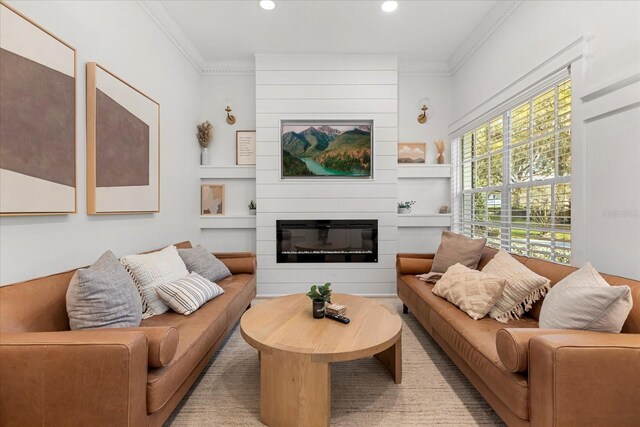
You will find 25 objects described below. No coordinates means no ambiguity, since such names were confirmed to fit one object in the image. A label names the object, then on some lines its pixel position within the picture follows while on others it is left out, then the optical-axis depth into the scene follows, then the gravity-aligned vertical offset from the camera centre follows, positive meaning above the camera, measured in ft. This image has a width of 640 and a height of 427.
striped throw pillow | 6.86 -1.92
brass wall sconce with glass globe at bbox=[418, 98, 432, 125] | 13.83 +4.49
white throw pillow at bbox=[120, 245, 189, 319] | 6.85 -1.51
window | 7.62 +1.00
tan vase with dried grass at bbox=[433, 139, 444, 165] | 13.67 +2.67
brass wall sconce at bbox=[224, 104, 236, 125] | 13.61 +4.13
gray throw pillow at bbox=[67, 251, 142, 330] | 4.95 -1.50
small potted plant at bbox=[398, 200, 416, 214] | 13.55 +0.15
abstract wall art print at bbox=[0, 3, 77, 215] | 4.93 +1.61
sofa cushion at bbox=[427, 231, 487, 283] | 9.21 -1.33
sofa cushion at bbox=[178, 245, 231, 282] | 8.95 -1.59
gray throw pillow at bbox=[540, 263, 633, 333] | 4.42 -1.43
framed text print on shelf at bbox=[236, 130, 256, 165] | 13.73 +2.83
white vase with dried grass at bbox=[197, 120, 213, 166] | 13.24 +3.16
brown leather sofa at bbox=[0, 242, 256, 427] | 3.81 -2.05
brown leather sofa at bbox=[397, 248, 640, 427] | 3.79 -2.16
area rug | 5.50 -3.70
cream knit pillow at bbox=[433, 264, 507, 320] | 6.65 -1.84
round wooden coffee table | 4.95 -2.34
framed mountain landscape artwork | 12.98 +2.58
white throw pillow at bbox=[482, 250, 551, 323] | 6.38 -1.75
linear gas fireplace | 12.94 -1.24
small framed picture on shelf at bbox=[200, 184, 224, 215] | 13.51 +0.51
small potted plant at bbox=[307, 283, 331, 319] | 6.51 -1.87
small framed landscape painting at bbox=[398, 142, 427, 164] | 13.84 +2.58
